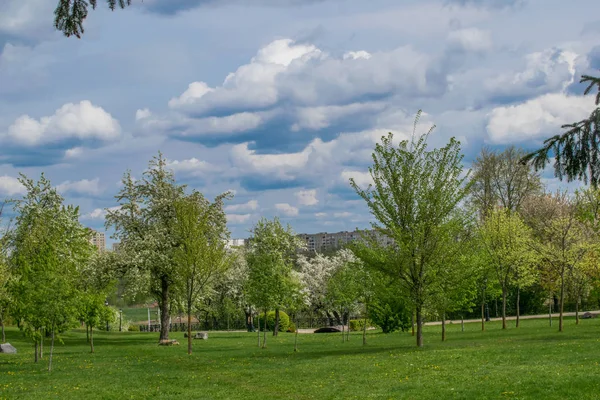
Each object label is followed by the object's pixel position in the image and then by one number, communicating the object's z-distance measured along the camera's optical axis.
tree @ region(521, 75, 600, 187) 12.92
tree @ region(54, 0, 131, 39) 10.24
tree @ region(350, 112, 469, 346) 29.62
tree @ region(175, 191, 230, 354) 33.56
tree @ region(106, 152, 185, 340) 42.91
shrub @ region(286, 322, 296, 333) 61.01
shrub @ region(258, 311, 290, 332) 58.31
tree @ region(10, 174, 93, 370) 26.31
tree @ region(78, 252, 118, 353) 41.26
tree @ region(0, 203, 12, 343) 35.69
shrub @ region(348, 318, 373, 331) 59.05
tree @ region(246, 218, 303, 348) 35.66
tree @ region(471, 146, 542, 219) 63.69
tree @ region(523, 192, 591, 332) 40.12
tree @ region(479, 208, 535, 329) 44.25
